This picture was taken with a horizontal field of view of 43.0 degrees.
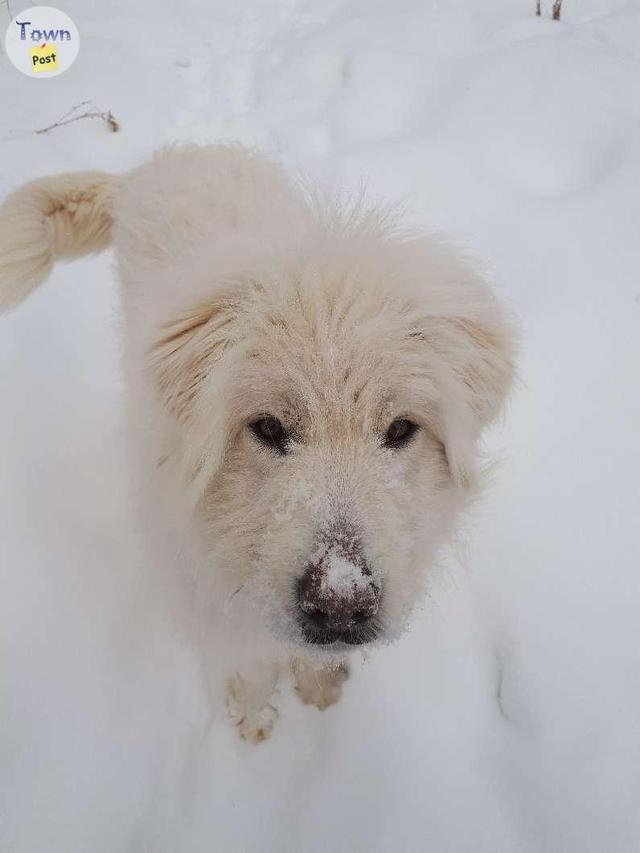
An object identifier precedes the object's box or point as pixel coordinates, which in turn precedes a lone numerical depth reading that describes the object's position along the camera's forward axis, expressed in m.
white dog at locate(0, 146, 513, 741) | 0.47
